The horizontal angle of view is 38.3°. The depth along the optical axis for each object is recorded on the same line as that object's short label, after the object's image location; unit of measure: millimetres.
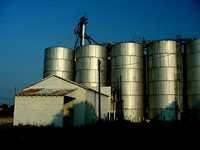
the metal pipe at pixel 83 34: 47225
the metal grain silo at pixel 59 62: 44203
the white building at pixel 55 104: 28969
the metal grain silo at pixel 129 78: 39031
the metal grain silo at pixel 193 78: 37156
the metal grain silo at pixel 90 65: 41219
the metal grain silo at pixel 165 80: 37250
